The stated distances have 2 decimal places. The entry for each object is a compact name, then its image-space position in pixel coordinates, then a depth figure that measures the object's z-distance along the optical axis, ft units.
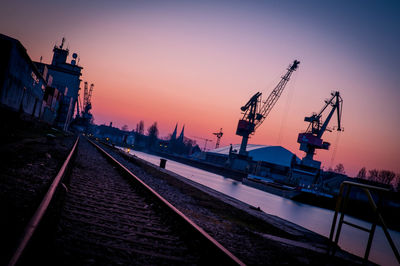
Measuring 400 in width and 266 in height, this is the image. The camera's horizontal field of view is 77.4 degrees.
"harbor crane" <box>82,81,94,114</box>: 506.48
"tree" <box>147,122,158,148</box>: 552.00
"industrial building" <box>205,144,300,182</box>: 274.11
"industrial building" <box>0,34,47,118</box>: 51.26
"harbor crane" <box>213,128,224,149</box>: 479.41
